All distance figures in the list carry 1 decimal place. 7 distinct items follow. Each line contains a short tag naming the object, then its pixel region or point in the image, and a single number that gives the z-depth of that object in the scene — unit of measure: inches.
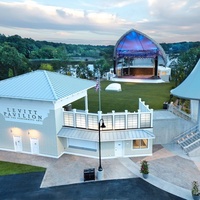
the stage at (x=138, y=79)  2322.8
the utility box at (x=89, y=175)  693.7
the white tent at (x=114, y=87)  1716.4
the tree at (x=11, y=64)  2503.7
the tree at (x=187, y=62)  1859.0
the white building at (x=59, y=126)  826.8
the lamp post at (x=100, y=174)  701.3
